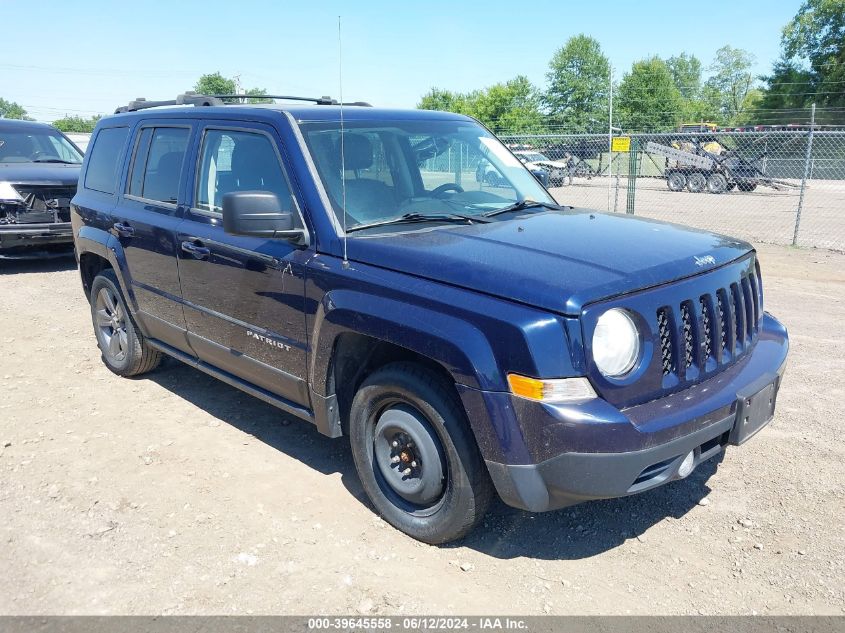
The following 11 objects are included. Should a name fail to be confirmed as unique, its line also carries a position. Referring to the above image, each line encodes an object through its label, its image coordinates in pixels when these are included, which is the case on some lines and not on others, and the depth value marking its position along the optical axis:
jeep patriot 2.67
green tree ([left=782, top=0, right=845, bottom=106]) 47.53
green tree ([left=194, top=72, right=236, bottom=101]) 71.77
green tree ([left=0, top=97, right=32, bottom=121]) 86.84
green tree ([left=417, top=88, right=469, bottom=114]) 60.83
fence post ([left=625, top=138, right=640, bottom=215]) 12.43
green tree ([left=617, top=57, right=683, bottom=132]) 47.41
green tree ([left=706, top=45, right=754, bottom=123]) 90.06
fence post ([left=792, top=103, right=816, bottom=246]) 11.21
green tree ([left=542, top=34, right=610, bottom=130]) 59.50
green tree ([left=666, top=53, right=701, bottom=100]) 88.19
